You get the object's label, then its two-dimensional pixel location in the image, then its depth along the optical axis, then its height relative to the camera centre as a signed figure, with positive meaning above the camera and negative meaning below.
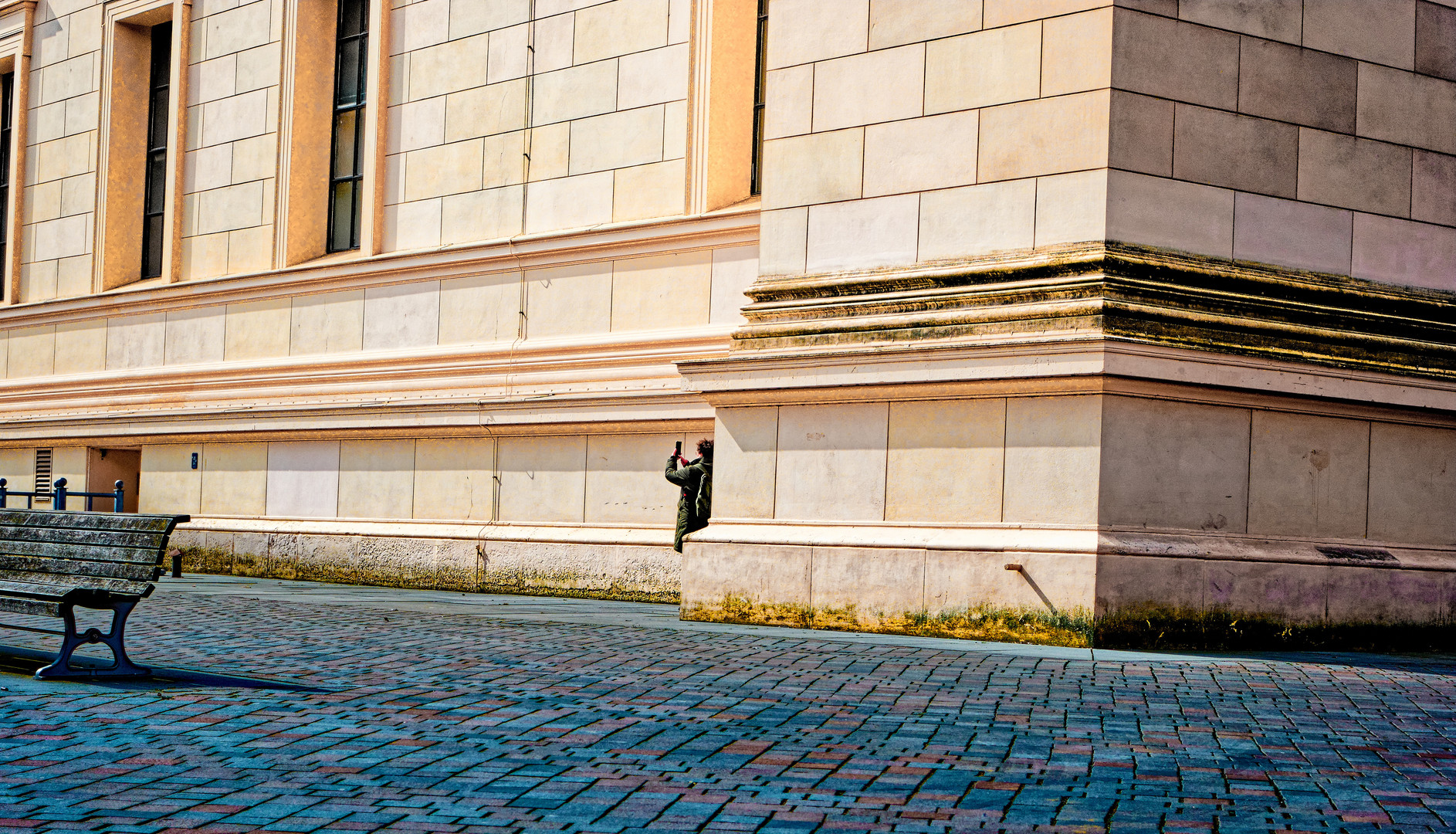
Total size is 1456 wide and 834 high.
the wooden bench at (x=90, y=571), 7.74 -0.83
